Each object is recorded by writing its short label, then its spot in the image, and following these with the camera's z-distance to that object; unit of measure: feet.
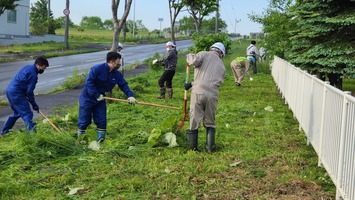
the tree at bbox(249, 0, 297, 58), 71.41
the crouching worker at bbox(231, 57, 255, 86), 58.95
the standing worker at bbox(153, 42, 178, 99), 45.29
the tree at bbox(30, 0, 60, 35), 180.69
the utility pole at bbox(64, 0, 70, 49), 129.37
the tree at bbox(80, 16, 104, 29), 509.68
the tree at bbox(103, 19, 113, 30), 506.07
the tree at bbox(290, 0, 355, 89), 41.47
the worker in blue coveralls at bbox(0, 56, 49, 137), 26.32
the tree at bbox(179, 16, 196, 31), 364.30
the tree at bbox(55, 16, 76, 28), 317.22
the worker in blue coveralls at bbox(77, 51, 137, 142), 25.31
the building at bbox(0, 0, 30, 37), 153.28
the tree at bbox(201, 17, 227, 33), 342.85
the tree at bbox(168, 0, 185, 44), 103.79
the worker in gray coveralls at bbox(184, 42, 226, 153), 23.82
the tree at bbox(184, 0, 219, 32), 109.06
